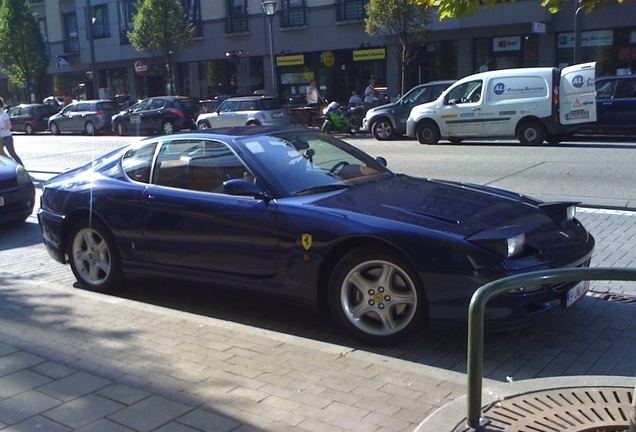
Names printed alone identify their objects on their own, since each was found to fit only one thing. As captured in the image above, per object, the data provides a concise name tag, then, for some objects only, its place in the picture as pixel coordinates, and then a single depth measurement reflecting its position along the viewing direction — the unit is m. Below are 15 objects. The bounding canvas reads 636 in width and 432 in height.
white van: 17.33
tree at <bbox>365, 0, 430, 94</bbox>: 26.09
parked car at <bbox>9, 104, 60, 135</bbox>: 35.31
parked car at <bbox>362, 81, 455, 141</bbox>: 21.03
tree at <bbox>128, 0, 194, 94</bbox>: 34.16
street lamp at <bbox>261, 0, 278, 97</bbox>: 26.46
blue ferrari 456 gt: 4.65
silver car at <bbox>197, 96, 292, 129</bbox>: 24.91
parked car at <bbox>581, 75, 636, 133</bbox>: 17.89
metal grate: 3.43
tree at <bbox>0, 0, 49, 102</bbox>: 41.75
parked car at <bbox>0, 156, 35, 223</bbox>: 9.91
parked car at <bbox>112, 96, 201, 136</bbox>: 28.56
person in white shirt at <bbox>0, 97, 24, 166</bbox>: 14.80
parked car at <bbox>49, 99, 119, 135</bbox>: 31.88
